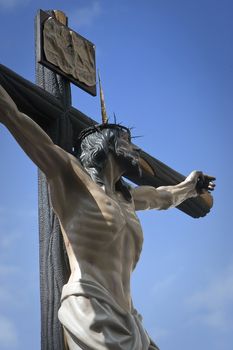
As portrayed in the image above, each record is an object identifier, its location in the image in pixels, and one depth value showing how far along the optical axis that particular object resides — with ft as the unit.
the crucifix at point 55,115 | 19.25
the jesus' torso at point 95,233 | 18.02
